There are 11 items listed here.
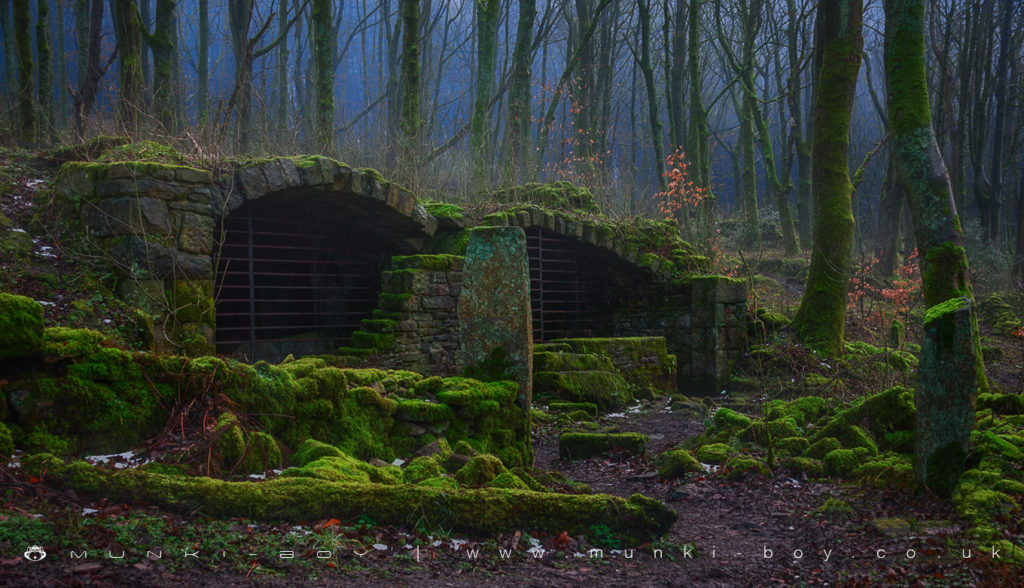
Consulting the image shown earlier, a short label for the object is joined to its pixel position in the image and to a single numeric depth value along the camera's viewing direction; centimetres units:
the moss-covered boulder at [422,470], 418
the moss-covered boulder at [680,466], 569
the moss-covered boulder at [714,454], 602
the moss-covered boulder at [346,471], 361
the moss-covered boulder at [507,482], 406
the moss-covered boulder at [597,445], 647
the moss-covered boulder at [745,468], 541
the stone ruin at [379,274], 692
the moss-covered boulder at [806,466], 537
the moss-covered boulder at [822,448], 561
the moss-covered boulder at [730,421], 679
